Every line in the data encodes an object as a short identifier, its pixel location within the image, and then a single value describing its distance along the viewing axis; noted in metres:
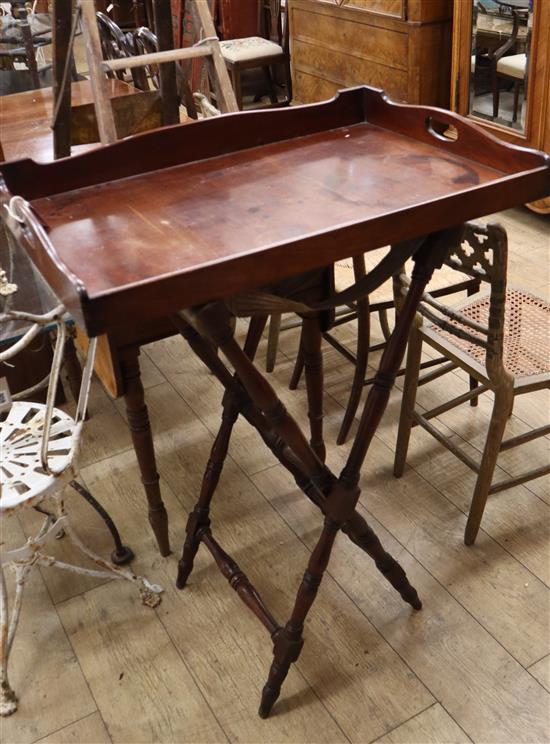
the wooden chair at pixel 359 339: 2.02
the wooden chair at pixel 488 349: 1.51
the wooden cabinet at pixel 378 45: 3.42
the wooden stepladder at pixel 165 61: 1.91
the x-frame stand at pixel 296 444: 1.26
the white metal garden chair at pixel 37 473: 1.44
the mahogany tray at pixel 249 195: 1.07
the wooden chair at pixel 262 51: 4.67
